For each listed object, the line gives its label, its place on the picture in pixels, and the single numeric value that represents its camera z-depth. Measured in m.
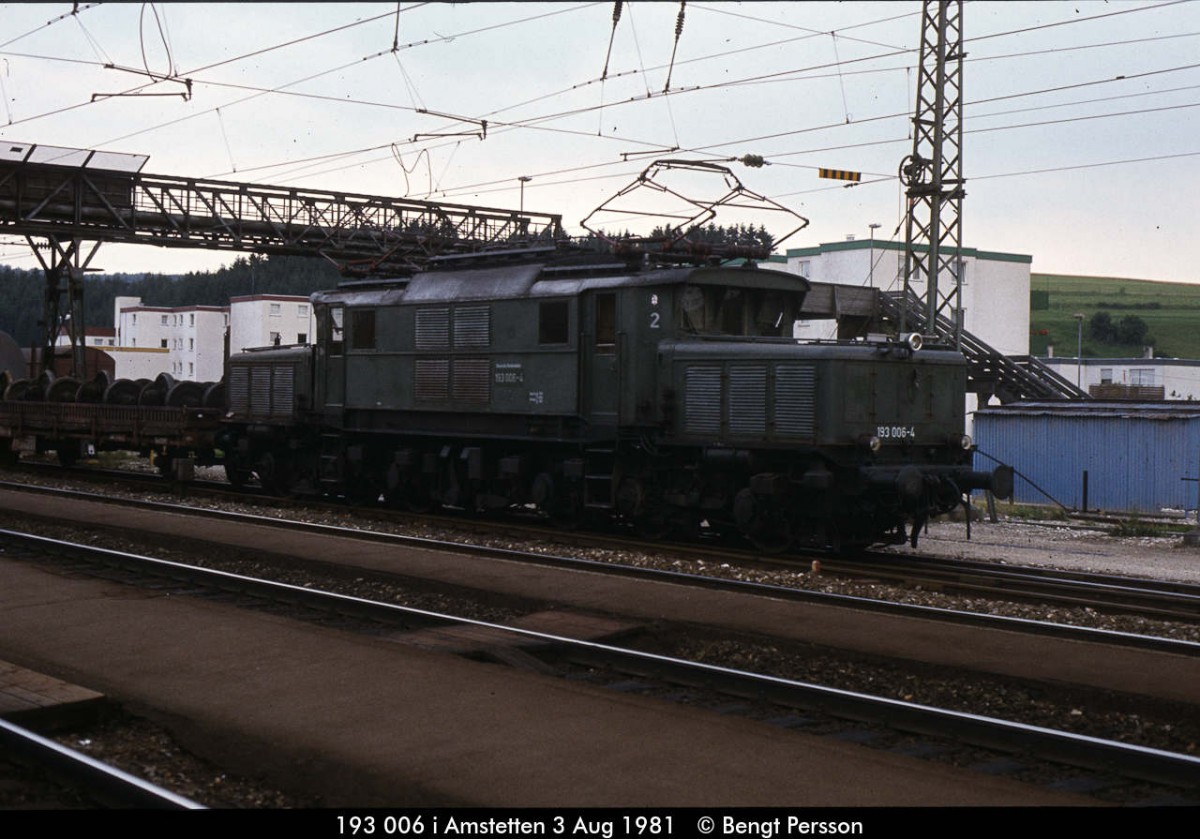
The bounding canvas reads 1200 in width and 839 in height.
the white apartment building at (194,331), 84.56
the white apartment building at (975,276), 57.38
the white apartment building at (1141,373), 66.19
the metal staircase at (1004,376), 42.22
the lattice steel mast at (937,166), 24.09
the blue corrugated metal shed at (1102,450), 26.91
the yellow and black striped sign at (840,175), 27.16
